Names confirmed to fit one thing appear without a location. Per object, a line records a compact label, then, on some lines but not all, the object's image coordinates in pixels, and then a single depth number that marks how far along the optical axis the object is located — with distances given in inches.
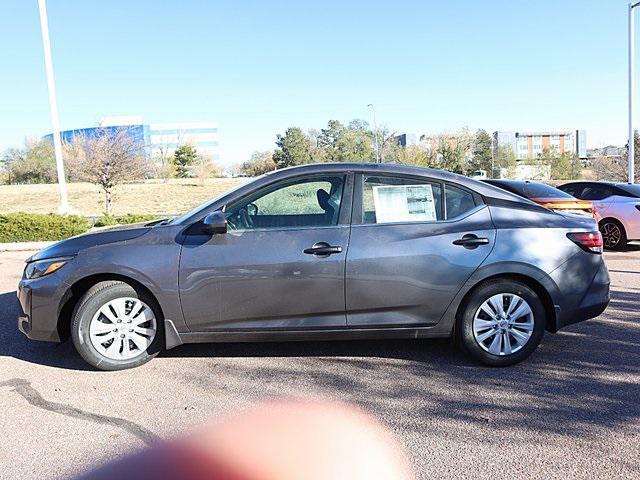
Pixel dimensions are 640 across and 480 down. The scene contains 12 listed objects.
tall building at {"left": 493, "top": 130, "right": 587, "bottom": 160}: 5290.4
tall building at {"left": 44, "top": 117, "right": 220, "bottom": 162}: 4850.1
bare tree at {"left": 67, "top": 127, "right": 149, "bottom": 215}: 860.6
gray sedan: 159.8
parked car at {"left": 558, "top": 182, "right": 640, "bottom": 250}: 407.5
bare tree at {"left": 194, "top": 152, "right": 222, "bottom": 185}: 2474.2
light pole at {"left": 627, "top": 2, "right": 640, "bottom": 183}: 828.4
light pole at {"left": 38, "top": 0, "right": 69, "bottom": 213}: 717.9
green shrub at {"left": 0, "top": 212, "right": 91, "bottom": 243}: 555.5
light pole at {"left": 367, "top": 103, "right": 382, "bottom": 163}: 1596.2
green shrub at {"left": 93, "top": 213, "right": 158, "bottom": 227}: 560.4
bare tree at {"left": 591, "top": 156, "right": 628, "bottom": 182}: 1607.8
